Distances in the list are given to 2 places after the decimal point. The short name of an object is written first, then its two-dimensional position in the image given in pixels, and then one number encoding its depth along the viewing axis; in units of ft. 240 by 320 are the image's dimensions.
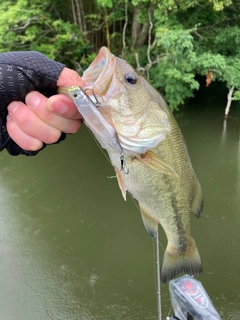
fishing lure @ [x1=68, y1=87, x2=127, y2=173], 0.62
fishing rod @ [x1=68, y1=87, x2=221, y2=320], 0.65
